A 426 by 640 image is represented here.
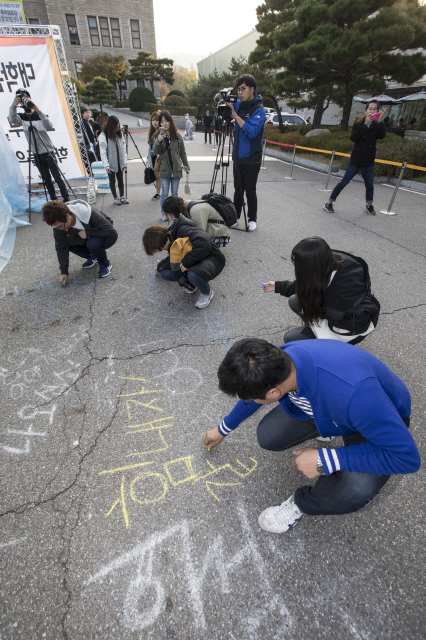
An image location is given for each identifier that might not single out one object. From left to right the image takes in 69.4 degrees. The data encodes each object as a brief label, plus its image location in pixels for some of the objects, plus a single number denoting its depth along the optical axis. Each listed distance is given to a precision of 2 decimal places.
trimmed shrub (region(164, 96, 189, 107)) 30.97
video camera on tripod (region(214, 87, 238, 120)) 4.21
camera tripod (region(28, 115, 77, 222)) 5.02
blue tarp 4.80
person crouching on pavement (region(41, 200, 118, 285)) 3.16
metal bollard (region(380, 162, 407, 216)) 6.10
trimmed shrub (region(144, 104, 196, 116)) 29.98
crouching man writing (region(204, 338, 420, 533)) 1.18
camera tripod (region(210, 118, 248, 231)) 4.55
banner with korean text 5.64
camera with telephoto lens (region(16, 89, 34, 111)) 5.07
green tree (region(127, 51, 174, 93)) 35.16
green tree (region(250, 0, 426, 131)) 10.08
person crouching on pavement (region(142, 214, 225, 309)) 2.94
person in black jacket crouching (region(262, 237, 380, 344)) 1.79
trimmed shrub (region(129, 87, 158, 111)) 31.13
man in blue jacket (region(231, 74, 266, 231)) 3.98
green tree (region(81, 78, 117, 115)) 27.28
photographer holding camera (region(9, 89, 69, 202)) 5.09
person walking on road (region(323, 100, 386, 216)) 4.93
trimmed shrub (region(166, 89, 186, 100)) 33.25
